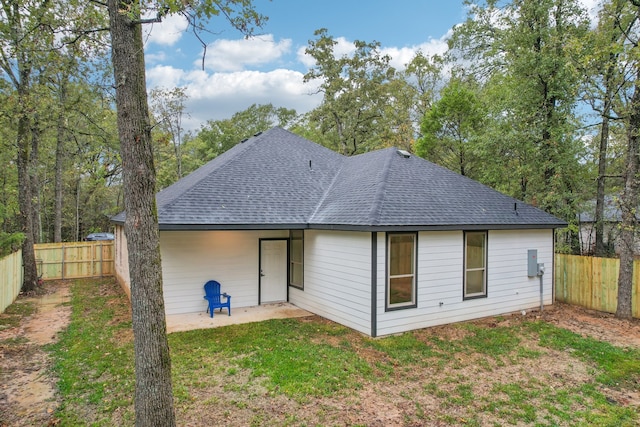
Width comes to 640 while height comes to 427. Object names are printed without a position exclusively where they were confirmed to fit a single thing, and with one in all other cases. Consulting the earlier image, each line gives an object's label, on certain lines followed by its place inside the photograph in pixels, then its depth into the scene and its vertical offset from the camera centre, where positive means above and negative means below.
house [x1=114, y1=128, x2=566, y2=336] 7.73 -0.76
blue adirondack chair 8.82 -2.10
